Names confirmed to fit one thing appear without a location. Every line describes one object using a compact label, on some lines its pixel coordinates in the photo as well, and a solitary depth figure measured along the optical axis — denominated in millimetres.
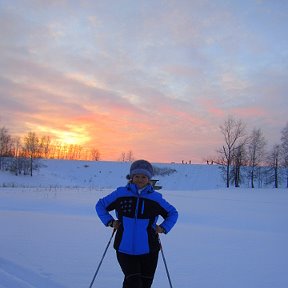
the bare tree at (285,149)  49469
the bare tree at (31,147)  63294
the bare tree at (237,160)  46656
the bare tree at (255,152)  52862
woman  4074
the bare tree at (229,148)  44719
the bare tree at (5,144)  66062
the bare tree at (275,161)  51569
